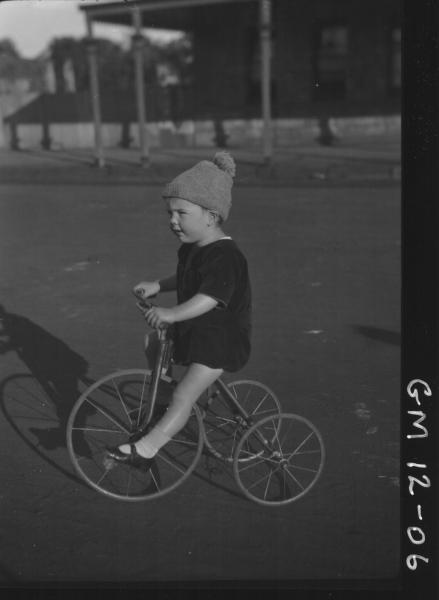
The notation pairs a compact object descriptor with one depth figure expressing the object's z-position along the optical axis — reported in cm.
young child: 338
